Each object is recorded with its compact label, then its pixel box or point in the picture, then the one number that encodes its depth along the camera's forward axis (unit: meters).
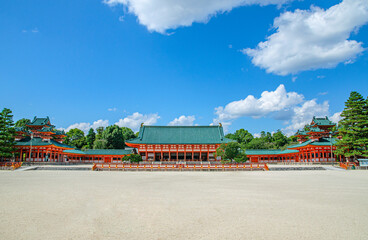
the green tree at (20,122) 60.16
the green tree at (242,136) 76.00
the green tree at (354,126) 34.34
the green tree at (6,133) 36.10
